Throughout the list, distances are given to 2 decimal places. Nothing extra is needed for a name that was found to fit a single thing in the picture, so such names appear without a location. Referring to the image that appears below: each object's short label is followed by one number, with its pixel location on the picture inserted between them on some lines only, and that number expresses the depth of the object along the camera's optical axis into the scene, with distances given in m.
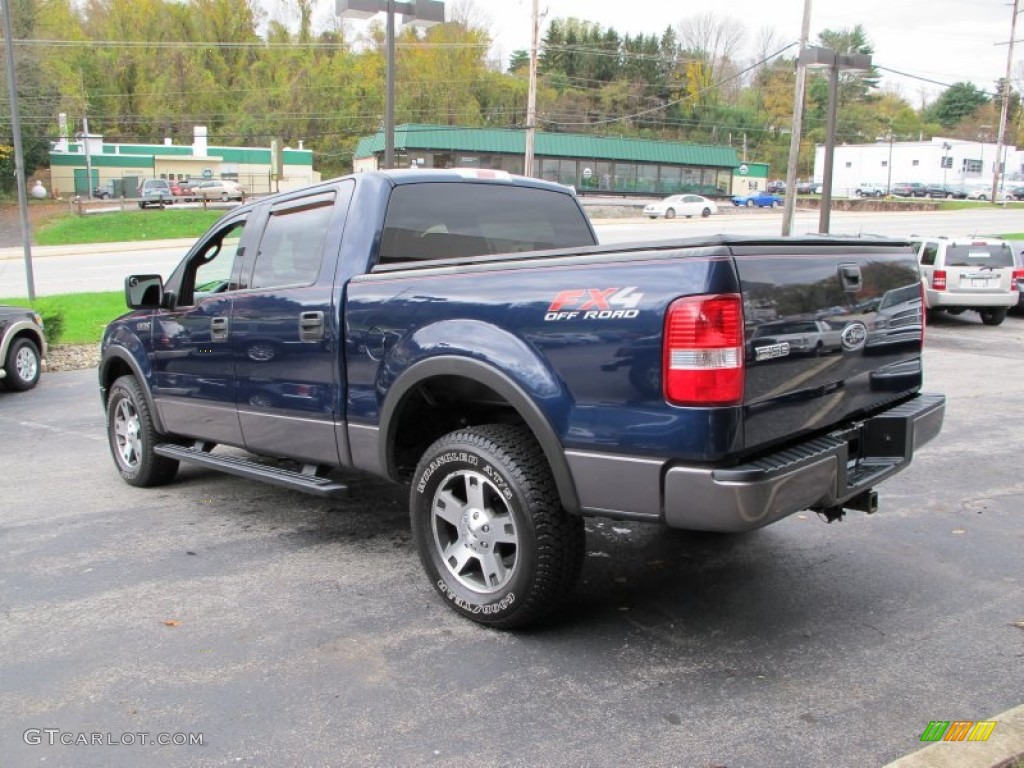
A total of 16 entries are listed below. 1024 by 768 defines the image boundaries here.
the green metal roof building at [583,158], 62.08
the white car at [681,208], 50.69
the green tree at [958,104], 125.88
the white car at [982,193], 79.69
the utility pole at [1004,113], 59.37
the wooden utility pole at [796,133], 24.75
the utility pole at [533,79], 35.94
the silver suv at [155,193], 52.97
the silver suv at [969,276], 16.27
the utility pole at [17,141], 14.43
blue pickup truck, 3.20
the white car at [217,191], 55.67
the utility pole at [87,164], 65.06
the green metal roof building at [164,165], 68.69
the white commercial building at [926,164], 95.69
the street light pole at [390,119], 14.86
